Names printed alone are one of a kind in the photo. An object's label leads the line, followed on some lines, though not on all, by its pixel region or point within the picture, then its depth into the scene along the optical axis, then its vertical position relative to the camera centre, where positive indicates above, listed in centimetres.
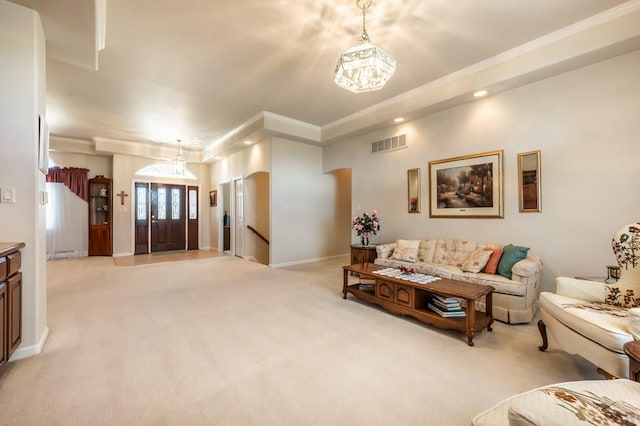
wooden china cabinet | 741 -10
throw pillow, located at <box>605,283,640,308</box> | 209 -65
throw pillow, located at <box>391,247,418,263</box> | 430 -66
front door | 822 -11
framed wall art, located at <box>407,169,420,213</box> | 484 +42
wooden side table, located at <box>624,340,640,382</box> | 133 -71
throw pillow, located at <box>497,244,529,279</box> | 322 -55
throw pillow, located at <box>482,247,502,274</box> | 340 -62
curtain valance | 709 +94
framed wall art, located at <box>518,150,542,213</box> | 348 +40
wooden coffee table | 257 -98
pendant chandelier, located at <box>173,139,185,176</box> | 752 +142
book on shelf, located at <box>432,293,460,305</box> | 280 -91
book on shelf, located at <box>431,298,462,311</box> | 278 -96
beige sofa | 298 -72
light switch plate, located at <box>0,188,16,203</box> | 218 +15
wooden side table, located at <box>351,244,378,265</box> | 498 -75
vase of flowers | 510 -22
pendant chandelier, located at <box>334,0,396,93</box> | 241 +135
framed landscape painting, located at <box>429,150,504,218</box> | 386 +41
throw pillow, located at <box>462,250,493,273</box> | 345 -62
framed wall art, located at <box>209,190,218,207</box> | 867 +50
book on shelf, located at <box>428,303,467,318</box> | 276 -103
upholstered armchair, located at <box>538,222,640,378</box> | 169 -73
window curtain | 709 +2
